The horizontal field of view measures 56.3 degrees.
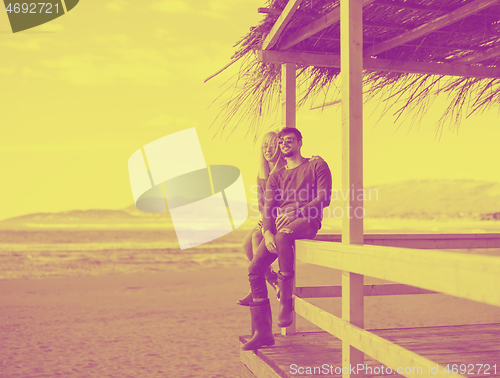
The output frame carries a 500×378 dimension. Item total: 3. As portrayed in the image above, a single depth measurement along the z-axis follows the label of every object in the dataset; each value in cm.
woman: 392
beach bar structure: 198
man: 342
